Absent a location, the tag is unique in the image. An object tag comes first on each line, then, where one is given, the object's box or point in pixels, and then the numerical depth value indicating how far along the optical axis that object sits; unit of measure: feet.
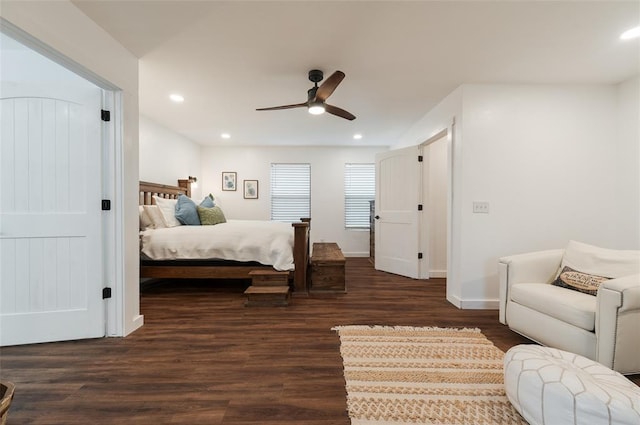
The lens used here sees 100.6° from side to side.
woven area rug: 4.51
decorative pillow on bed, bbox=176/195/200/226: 12.63
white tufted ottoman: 3.54
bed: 10.75
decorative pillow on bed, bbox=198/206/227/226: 13.01
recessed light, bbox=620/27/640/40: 6.49
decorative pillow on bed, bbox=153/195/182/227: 12.21
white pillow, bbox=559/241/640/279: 6.38
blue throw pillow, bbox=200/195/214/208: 14.28
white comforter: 10.77
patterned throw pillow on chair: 6.39
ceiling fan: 7.61
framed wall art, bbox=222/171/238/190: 19.22
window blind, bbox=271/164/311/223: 19.53
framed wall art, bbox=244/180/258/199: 19.35
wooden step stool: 9.60
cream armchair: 5.21
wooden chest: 11.05
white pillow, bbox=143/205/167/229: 11.40
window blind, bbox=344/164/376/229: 19.61
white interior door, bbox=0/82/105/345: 6.65
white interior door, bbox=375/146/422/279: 13.41
